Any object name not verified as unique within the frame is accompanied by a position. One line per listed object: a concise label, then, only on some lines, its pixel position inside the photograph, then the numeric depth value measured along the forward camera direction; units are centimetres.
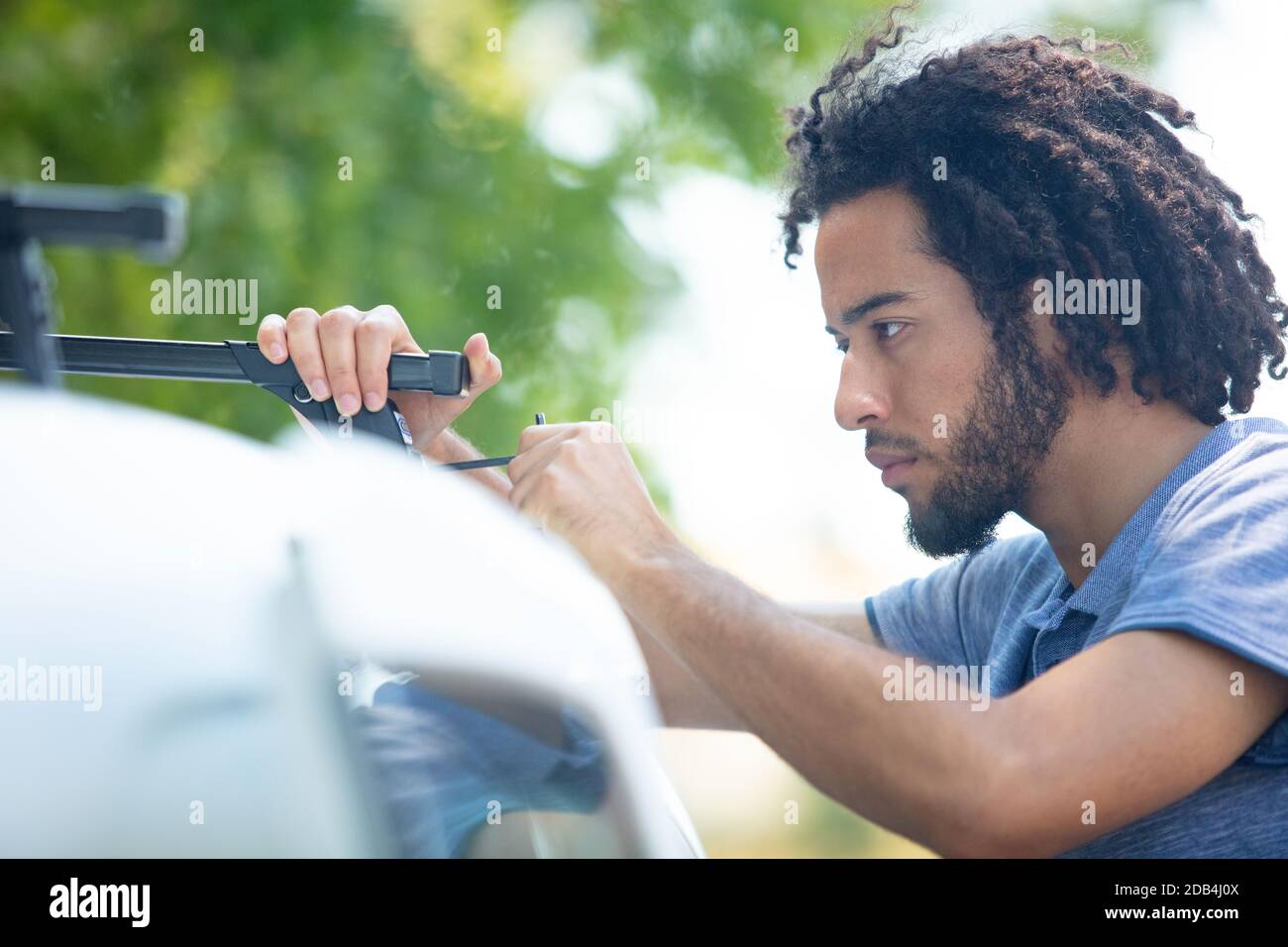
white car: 112
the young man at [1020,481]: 123
